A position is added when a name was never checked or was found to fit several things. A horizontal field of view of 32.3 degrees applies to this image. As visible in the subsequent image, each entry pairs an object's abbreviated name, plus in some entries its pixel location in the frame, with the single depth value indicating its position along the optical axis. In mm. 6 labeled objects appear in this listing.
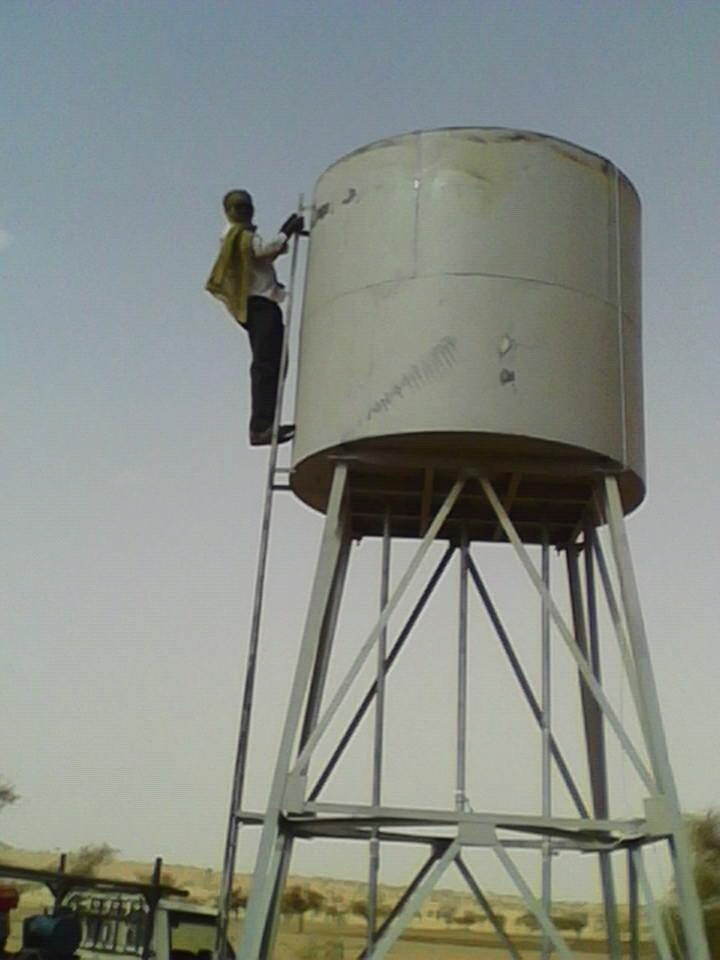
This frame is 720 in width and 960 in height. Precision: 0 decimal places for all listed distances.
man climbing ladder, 10000
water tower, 8359
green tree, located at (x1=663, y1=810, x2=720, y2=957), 29781
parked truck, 11312
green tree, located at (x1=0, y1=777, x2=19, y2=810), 26453
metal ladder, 8555
